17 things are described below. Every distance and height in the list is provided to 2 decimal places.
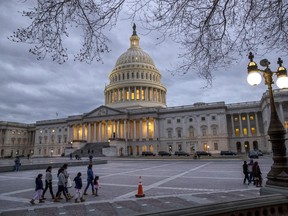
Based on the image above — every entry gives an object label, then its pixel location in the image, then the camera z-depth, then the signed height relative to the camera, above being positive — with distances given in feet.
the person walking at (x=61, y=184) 36.83 -5.54
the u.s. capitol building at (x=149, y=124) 238.68 +25.58
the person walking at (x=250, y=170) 49.26 -5.67
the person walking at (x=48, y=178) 38.64 -4.88
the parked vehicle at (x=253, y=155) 143.58 -6.66
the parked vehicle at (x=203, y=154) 185.31 -6.70
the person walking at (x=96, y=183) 40.09 -6.11
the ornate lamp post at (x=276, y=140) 18.43 +0.31
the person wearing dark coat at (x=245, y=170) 48.85 -5.37
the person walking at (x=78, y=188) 35.27 -6.01
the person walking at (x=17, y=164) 87.80 -5.34
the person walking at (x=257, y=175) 46.37 -6.20
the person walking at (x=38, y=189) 34.81 -6.01
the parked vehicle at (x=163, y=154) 202.60 -6.58
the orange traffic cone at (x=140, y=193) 37.78 -7.54
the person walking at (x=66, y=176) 37.65 -4.51
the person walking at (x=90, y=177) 41.45 -5.16
